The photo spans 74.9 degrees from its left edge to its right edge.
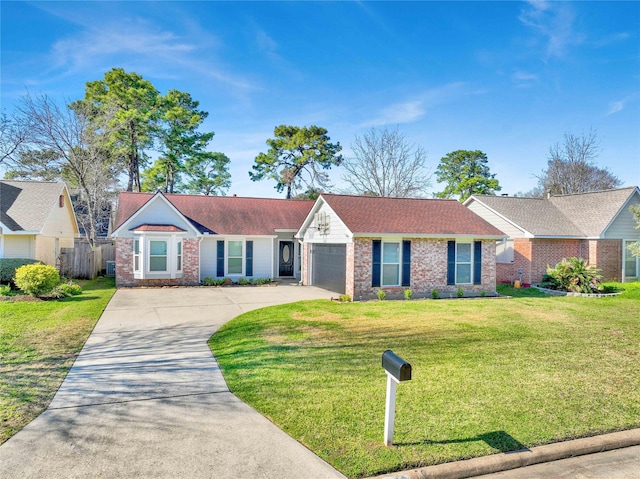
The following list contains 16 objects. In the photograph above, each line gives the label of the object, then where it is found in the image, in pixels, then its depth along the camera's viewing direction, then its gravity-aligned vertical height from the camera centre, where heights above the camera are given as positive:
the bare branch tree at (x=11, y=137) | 17.34 +4.45
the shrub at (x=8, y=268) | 16.97 -1.19
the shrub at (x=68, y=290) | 14.77 -1.81
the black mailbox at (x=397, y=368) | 4.39 -1.35
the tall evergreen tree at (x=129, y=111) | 31.24 +9.75
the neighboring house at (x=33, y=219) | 18.59 +0.95
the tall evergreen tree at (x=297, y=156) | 38.09 +7.79
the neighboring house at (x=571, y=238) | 20.94 +0.27
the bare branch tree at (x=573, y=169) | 36.84 +7.31
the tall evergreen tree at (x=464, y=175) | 44.44 +7.61
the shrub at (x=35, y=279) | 13.92 -1.34
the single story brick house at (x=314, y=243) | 16.12 -0.06
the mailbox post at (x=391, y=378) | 4.39 -1.46
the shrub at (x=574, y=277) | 17.69 -1.46
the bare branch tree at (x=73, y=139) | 21.19 +5.39
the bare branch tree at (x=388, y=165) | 33.91 +6.36
